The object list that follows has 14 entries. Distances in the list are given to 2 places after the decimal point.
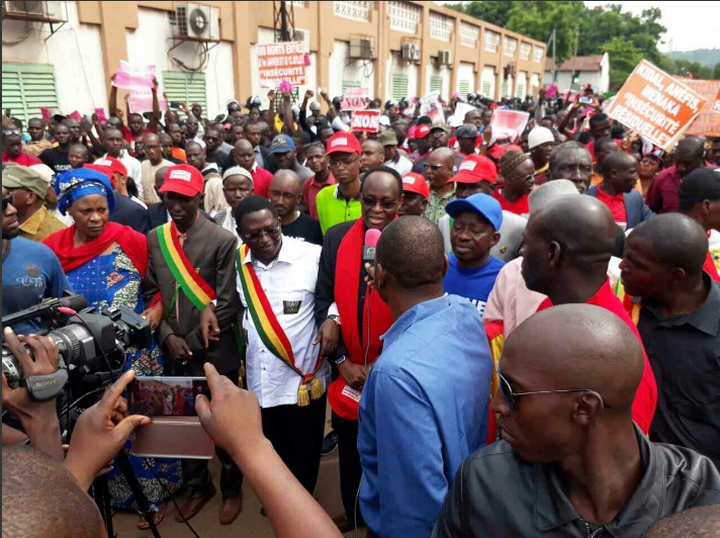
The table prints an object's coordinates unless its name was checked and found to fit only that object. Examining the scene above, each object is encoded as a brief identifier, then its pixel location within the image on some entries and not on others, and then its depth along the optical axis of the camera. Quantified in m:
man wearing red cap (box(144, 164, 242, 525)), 2.97
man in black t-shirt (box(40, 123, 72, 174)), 6.56
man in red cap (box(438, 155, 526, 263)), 3.19
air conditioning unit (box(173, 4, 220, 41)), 12.94
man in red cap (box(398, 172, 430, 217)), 3.54
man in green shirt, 4.16
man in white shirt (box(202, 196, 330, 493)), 2.80
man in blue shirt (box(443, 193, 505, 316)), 2.58
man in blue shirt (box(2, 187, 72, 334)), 2.51
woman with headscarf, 2.90
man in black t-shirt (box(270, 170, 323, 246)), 3.89
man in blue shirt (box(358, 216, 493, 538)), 1.45
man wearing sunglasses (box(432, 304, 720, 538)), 1.12
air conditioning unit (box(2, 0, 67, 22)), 9.66
